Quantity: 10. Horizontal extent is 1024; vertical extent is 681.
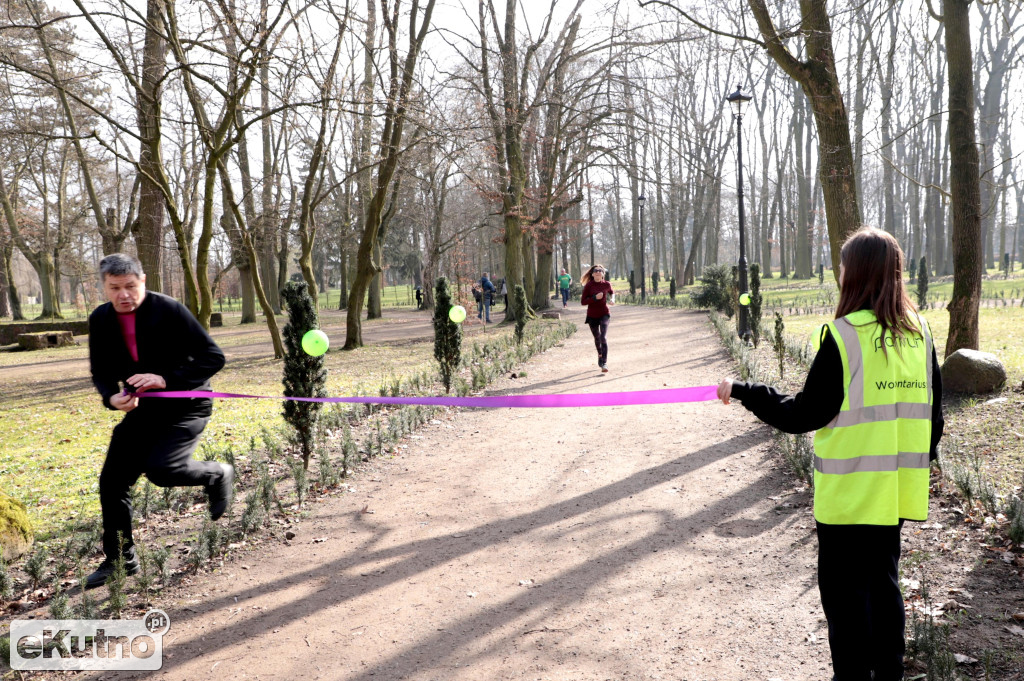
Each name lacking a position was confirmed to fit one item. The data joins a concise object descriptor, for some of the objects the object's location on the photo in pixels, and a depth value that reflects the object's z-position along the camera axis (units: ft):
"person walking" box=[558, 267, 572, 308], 104.58
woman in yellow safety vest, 8.17
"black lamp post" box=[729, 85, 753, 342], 44.70
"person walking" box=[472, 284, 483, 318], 82.71
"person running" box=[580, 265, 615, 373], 35.91
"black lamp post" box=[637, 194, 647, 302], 106.73
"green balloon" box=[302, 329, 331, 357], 18.71
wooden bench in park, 67.77
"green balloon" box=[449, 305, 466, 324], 32.50
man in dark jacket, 12.87
